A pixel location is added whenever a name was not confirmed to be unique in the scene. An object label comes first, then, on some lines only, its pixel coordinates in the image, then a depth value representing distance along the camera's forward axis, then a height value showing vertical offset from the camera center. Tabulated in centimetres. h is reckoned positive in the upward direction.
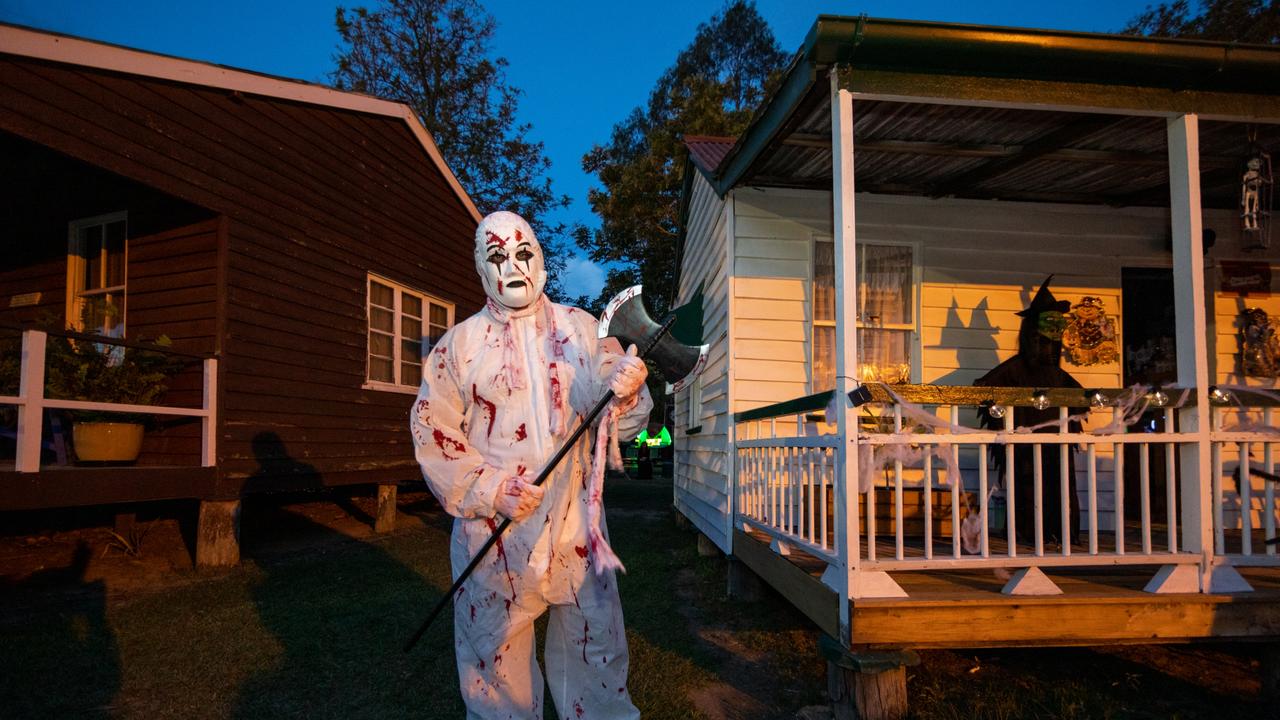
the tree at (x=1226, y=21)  1645 +887
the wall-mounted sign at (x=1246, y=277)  643 +96
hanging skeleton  414 +107
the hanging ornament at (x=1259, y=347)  635 +34
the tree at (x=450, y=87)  2280 +968
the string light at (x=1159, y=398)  361 -6
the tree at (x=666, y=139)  2067 +776
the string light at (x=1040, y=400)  358 -6
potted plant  600 +1
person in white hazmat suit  248 -32
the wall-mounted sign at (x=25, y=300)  823 +99
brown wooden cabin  591 +150
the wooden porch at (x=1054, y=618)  324 -105
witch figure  511 +2
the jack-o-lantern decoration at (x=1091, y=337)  631 +43
